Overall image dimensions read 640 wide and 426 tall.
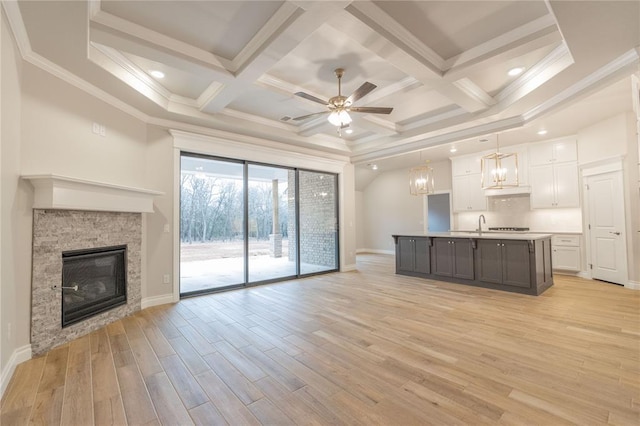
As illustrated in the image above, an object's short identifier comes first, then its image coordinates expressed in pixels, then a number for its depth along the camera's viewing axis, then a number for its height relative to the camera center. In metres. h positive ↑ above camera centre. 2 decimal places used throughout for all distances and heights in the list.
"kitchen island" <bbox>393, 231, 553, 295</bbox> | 4.68 -0.79
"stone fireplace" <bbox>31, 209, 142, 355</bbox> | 2.83 -0.32
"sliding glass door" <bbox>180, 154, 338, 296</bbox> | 5.06 -0.07
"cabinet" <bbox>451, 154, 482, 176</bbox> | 7.62 +1.42
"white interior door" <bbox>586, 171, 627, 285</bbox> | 5.12 -0.25
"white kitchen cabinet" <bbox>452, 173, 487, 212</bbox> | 7.56 +0.62
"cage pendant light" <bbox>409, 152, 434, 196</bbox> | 6.29 +0.74
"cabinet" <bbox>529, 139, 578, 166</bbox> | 6.07 +1.39
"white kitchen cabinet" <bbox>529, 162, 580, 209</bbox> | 6.09 +0.65
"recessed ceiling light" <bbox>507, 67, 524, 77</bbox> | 3.62 +1.86
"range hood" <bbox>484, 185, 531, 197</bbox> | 6.77 +0.61
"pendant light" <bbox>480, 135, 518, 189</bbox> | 6.89 +1.15
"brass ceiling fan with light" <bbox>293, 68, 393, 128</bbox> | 3.42 +1.39
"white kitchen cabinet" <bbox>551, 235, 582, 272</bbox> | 6.02 -0.81
